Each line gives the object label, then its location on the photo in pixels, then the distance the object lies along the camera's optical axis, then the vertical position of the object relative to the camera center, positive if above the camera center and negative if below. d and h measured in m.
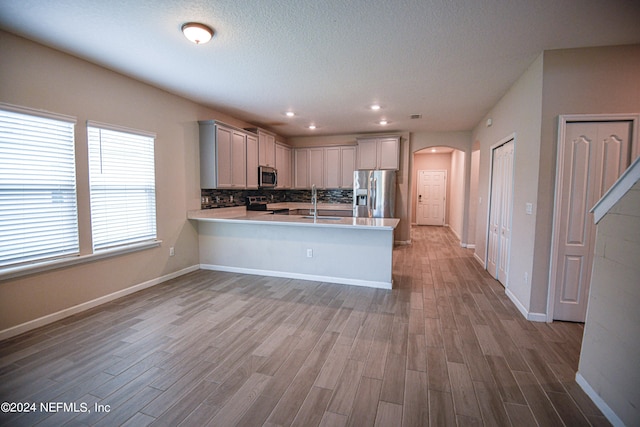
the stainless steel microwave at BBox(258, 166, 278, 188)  5.94 +0.33
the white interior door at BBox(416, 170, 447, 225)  10.27 -0.10
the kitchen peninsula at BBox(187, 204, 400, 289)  3.90 -0.81
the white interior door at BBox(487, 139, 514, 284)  3.93 -0.25
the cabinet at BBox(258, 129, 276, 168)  5.98 +0.94
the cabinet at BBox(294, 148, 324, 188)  7.24 +0.65
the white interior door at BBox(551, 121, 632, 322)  2.76 +0.03
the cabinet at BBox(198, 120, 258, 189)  4.67 +0.61
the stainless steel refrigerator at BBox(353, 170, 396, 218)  6.60 +0.01
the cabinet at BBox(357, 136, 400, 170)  6.64 +0.95
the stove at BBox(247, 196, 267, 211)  6.18 -0.26
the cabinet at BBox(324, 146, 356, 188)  7.05 +0.67
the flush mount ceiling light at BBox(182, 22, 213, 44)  2.40 +1.36
